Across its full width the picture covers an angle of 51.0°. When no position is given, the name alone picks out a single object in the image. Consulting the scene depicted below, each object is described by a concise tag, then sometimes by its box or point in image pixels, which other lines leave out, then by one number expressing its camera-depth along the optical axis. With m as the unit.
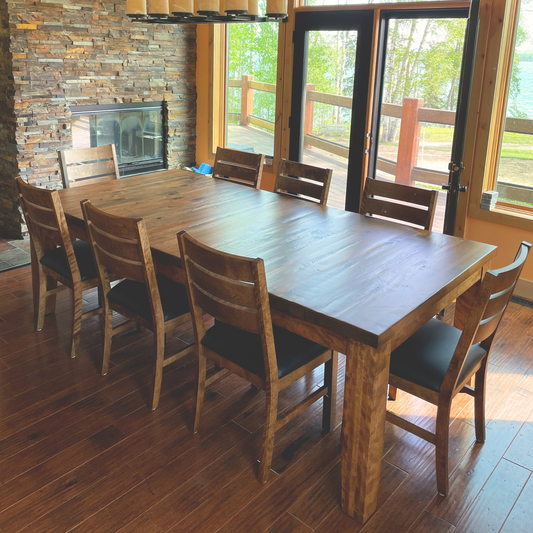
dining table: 2.02
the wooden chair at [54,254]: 2.98
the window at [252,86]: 5.49
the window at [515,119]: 3.82
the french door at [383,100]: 4.22
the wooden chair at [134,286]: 2.53
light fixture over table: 2.75
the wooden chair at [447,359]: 2.03
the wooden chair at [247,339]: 2.07
